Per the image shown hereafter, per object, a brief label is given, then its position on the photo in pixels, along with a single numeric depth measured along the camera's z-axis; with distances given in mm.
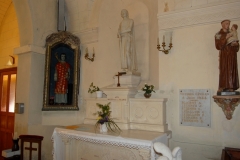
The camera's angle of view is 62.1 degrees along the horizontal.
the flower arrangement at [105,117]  3590
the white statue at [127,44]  4340
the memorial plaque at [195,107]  3494
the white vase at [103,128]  3588
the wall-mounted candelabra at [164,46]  3831
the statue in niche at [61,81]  5086
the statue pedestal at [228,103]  3162
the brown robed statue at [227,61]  3168
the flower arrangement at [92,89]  4566
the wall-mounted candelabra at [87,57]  5016
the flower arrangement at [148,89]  3902
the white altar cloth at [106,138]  2993
